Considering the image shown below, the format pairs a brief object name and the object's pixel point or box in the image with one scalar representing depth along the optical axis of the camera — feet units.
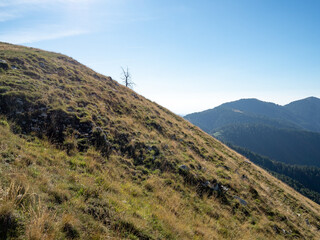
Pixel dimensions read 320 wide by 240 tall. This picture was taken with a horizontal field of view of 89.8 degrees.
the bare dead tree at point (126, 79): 156.66
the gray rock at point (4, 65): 45.96
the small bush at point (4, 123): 27.90
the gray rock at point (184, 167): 40.43
